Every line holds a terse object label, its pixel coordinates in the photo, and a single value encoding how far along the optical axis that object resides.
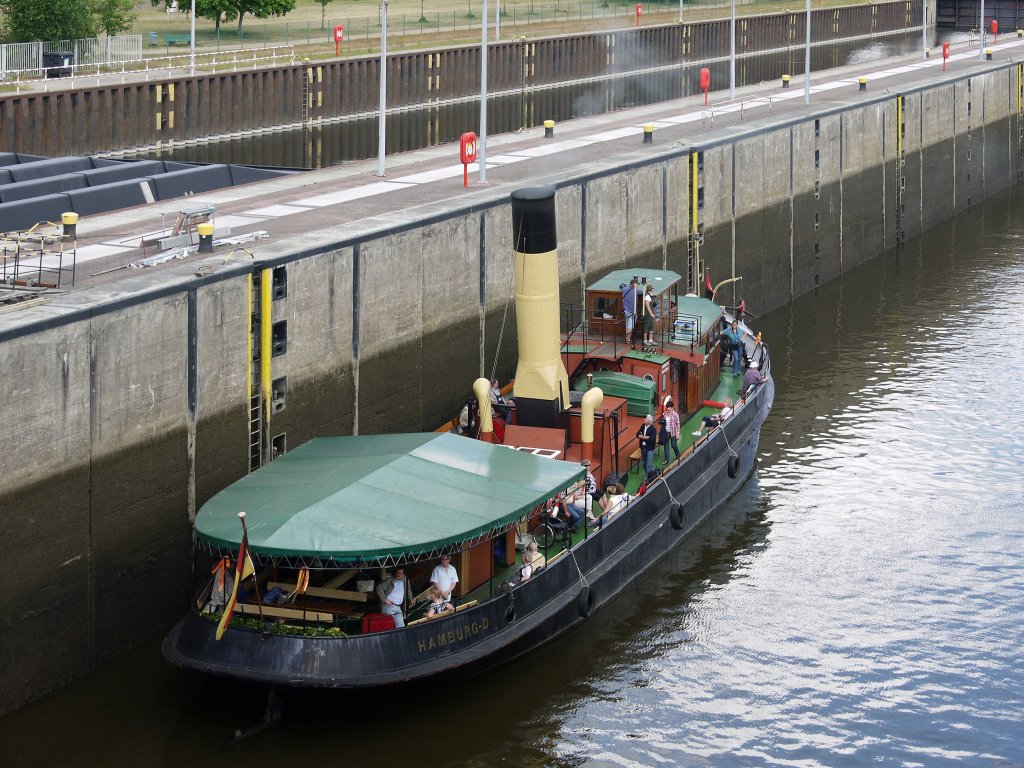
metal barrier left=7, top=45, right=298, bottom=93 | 70.12
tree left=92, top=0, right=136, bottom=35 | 85.94
